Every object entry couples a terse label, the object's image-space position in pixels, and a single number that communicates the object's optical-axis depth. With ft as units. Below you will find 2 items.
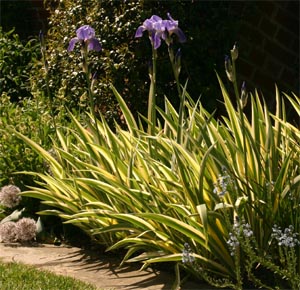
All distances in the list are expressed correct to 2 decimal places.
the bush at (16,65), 28.40
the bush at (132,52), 24.61
